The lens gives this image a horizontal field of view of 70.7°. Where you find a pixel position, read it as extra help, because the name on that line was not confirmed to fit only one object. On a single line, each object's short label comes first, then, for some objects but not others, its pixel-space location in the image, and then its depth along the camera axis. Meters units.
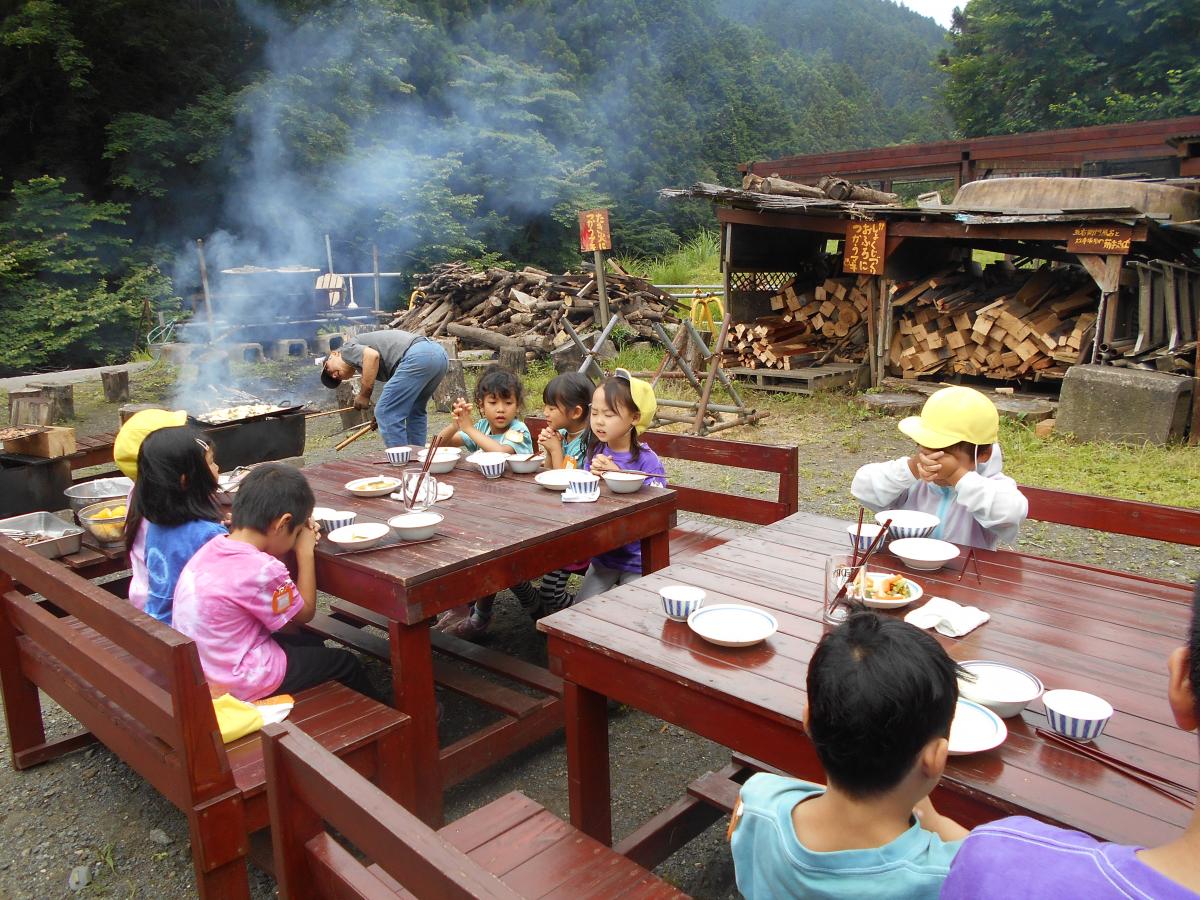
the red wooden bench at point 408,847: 1.24
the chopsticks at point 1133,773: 1.56
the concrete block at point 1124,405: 7.64
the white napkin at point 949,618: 2.21
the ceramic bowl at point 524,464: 4.12
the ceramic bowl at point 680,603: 2.29
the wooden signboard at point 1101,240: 8.13
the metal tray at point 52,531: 3.51
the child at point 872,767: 1.33
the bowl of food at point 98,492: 4.09
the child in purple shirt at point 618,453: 3.90
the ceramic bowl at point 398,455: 4.25
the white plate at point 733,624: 2.15
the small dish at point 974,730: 1.67
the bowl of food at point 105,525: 3.66
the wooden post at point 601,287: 10.83
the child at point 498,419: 4.46
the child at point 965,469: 2.82
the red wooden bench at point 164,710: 2.24
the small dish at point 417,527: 3.09
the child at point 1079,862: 1.01
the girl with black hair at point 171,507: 2.88
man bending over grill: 6.62
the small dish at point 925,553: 2.63
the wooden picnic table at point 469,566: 2.85
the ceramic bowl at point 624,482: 3.60
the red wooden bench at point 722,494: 4.03
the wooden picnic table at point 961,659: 1.60
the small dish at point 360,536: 3.03
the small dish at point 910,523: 2.80
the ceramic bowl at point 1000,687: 1.79
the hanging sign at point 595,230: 10.26
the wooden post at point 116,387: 12.39
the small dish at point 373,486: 3.75
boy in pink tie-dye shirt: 2.71
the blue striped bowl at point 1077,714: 1.68
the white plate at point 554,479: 3.74
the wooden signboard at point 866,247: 9.99
